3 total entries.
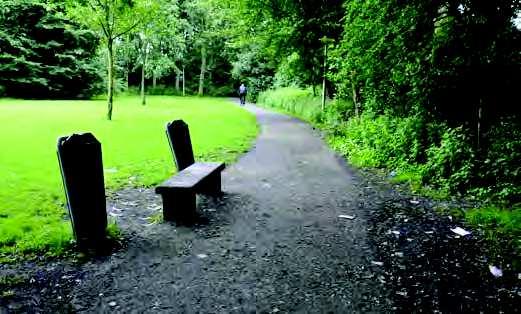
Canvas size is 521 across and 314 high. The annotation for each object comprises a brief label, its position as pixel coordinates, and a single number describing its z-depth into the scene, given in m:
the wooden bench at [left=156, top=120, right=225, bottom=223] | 6.33
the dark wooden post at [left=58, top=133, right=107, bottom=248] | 5.09
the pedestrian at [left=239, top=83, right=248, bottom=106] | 39.25
